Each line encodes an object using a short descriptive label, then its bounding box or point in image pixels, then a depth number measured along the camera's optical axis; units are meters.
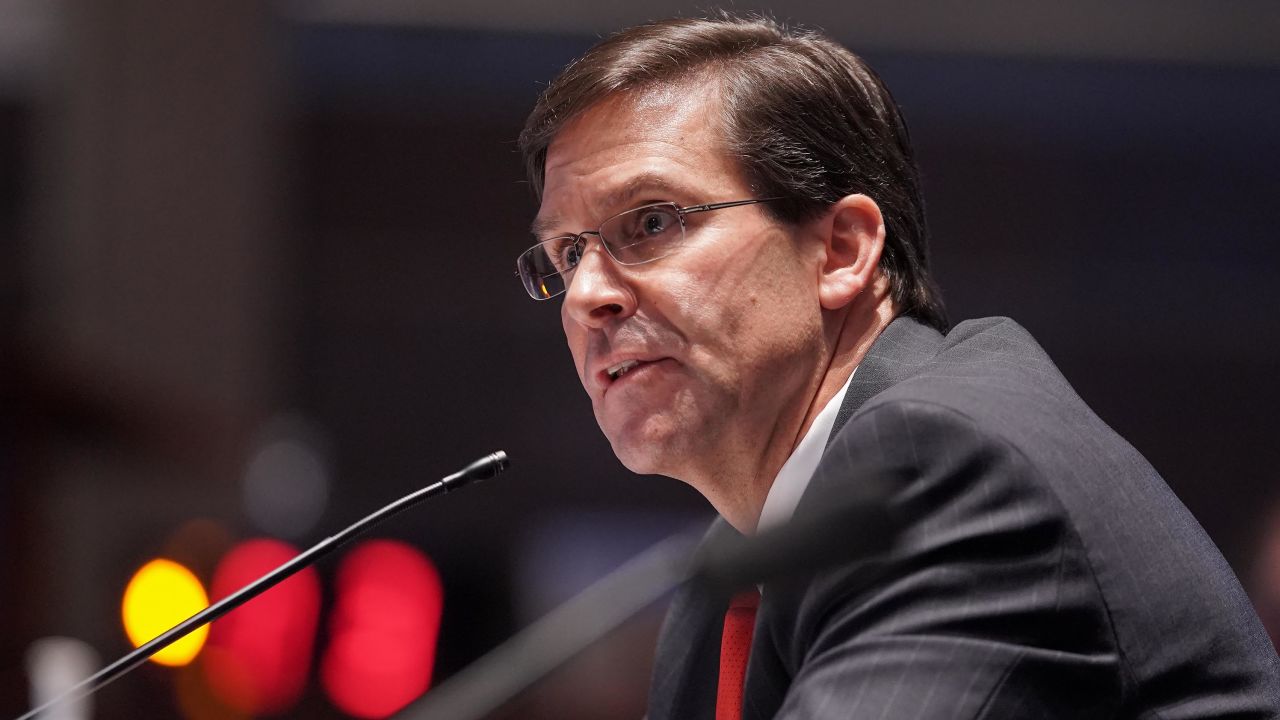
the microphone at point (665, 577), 4.13
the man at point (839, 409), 4.49
